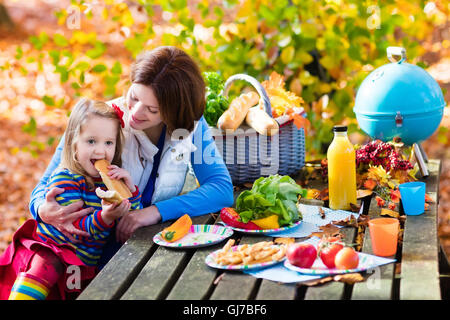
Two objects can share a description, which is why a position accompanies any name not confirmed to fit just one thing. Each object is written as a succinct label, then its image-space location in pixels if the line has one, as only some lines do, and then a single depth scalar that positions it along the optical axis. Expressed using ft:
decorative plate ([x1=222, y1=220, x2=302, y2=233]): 7.10
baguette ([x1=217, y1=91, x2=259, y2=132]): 9.27
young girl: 7.13
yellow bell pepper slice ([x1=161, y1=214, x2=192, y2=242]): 6.93
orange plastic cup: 6.28
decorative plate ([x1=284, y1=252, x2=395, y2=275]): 5.79
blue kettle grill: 9.26
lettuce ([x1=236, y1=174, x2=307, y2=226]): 7.32
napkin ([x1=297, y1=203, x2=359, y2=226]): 7.63
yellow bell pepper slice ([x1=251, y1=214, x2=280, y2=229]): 7.25
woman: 7.68
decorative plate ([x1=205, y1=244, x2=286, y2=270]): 5.99
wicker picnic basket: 9.40
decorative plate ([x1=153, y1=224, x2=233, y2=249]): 6.79
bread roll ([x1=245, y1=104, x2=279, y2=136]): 9.12
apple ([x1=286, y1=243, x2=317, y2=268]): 5.91
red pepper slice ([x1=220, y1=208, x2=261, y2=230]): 7.27
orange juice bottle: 8.05
